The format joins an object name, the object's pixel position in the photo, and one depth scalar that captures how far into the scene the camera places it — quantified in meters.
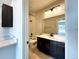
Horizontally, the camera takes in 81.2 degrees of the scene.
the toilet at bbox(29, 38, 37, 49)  2.81
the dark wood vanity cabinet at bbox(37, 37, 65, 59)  1.42
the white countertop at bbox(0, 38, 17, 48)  0.84
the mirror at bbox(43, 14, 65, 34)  1.87
